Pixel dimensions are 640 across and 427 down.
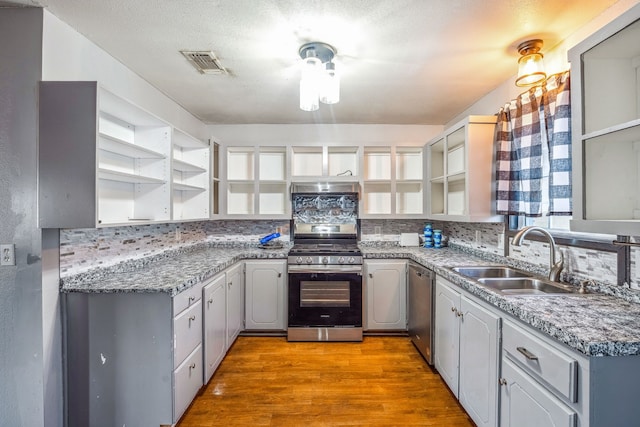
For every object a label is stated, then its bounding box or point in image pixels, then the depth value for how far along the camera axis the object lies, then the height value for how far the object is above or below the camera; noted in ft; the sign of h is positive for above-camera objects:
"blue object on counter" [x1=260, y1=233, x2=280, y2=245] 10.99 -0.95
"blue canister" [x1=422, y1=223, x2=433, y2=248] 11.18 -0.91
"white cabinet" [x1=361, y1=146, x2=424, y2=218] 11.66 +1.19
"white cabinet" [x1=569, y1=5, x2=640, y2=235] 3.92 +1.19
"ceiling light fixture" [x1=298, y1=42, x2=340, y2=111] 6.12 +2.84
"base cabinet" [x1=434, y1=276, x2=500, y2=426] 5.16 -2.85
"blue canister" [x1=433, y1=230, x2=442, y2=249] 11.03 -0.98
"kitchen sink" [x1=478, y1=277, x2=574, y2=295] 5.78 -1.54
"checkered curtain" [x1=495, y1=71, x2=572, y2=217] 5.41 +1.33
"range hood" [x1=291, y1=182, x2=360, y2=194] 11.03 +0.97
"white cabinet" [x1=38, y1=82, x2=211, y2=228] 5.13 +1.12
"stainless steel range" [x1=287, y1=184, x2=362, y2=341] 9.70 -2.73
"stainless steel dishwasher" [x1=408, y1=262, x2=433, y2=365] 8.04 -2.84
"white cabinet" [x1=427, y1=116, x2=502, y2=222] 7.79 +1.19
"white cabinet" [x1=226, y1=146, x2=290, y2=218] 11.43 +1.27
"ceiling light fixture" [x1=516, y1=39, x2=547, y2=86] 6.15 +3.22
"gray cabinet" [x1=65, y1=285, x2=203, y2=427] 5.51 -2.75
